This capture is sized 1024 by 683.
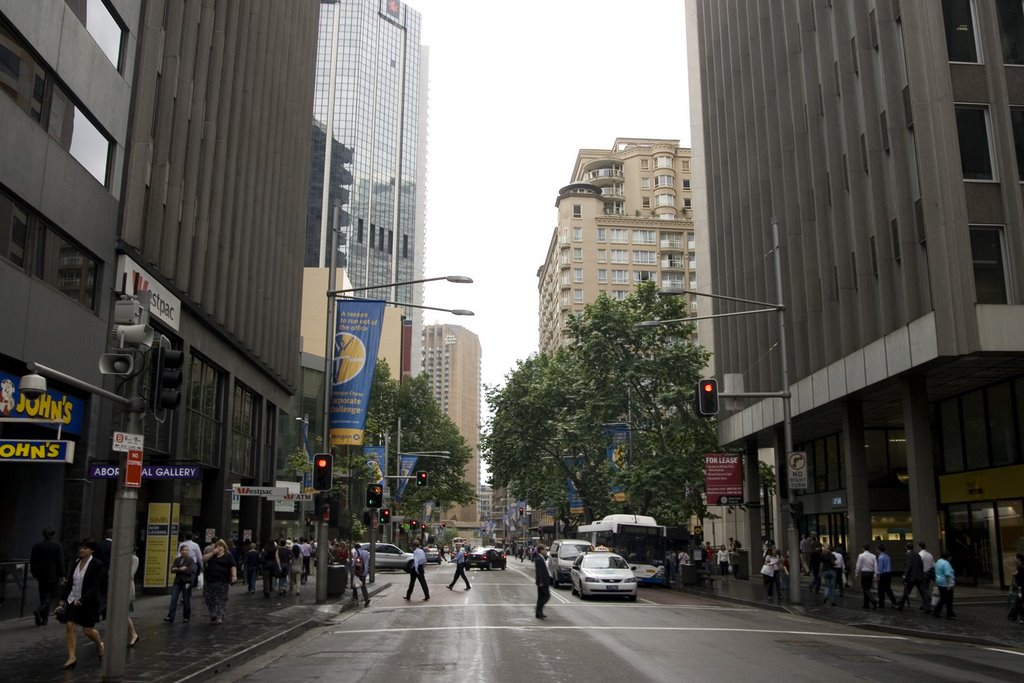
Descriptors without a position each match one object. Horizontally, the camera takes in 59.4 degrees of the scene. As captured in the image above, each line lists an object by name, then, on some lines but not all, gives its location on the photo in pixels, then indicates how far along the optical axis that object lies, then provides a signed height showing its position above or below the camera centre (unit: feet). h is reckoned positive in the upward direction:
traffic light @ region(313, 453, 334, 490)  74.69 +3.80
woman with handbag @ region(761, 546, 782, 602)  89.61 -5.08
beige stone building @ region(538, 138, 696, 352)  372.58 +117.89
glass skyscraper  585.22 +253.95
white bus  123.95 -3.60
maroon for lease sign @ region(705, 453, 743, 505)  116.06 +4.97
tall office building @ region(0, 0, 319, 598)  61.93 +25.51
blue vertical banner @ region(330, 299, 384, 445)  77.92 +13.29
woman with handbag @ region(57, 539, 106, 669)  39.65 -3.67
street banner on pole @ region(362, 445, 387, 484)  148.54 +9.29
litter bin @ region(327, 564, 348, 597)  87.76 -6.01
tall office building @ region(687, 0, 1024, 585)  76.38 +25.64
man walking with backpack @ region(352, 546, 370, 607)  86.43 -4.95
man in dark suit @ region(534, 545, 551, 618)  67.67 -4.71
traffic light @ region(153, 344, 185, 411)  37.50 +5.76
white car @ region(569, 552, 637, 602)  88.79 -5.78
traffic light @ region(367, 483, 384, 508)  97.55 +2.40
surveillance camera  37.22 +5.39
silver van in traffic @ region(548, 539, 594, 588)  118.83 -5.30
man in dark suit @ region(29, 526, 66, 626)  55.52 -3.10
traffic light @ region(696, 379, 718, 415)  76.38 +10.15
